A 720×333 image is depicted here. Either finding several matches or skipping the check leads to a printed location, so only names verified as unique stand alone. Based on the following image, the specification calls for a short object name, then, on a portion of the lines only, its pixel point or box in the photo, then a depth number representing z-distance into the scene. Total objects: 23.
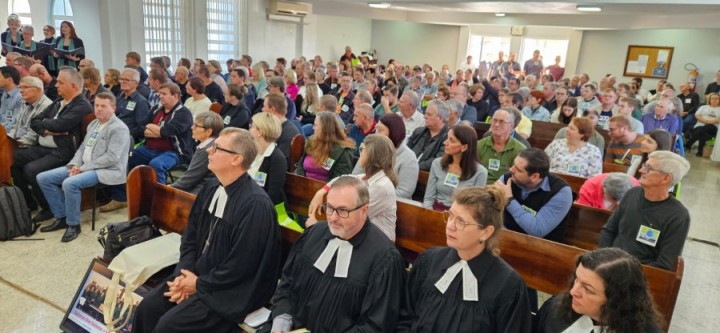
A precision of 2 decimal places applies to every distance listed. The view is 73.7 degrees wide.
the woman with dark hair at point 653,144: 3.88
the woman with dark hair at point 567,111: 6.43
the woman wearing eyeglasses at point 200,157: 3.75
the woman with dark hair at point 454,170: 3.35
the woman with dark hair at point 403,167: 3.66
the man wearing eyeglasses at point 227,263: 2.37
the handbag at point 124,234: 2.94
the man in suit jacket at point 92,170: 4.15
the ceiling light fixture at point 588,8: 9.06
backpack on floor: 4.00
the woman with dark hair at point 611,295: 1.66
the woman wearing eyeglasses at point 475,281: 1.85
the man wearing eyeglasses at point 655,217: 2.59
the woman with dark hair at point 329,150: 3.92
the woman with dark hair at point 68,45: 7.89
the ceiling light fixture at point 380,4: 10.44
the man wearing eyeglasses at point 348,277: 2.07
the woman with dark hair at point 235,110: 5.86
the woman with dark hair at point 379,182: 2.87
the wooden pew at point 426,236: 2.21
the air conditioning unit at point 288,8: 12.29
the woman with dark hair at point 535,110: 6.98
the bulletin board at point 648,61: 12.88
